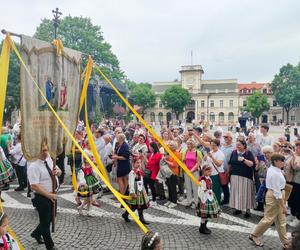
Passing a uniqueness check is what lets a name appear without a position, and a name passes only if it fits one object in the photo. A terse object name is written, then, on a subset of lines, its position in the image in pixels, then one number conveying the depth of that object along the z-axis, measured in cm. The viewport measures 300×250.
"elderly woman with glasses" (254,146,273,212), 549
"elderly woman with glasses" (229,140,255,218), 553
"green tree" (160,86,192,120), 6307
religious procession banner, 390
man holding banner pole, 379
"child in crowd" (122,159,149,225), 500
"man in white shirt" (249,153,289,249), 424
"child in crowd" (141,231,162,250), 244
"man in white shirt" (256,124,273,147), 714
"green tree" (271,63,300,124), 5364
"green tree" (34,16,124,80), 3241
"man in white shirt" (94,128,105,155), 733
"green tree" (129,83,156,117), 6587
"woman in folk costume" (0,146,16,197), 575
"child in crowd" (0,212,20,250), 274
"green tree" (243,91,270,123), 5678
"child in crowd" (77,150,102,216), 550
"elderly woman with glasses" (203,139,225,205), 574
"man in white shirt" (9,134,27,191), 720
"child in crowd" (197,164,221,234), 464
